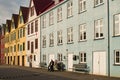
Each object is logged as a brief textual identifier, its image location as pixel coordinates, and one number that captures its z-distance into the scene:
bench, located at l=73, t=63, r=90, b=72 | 14.85
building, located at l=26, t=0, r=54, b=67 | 23.43
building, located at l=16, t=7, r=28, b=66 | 28.83
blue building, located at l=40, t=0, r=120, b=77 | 12.73
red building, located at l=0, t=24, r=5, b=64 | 42.18
